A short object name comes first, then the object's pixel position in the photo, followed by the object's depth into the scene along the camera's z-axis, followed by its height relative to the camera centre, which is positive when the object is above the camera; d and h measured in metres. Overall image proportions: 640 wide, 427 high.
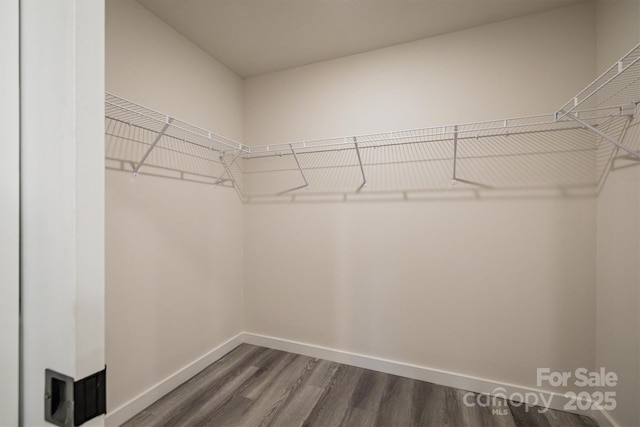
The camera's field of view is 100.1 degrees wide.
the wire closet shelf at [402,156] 1.52 +0.40
